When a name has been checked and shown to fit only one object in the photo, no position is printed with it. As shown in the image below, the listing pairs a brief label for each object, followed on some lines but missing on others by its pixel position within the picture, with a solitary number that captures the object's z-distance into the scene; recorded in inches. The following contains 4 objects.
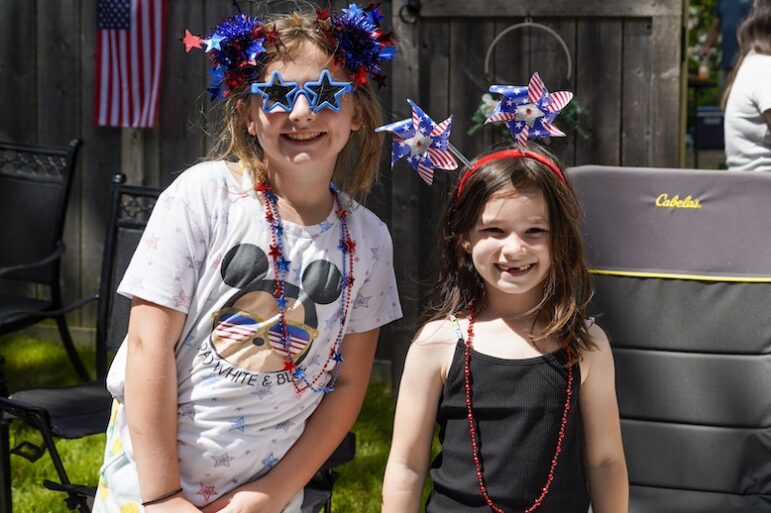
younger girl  83.0
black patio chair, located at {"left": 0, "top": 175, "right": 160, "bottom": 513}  109.9
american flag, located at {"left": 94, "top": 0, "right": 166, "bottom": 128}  203.2
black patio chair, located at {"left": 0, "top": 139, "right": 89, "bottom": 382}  176.7
